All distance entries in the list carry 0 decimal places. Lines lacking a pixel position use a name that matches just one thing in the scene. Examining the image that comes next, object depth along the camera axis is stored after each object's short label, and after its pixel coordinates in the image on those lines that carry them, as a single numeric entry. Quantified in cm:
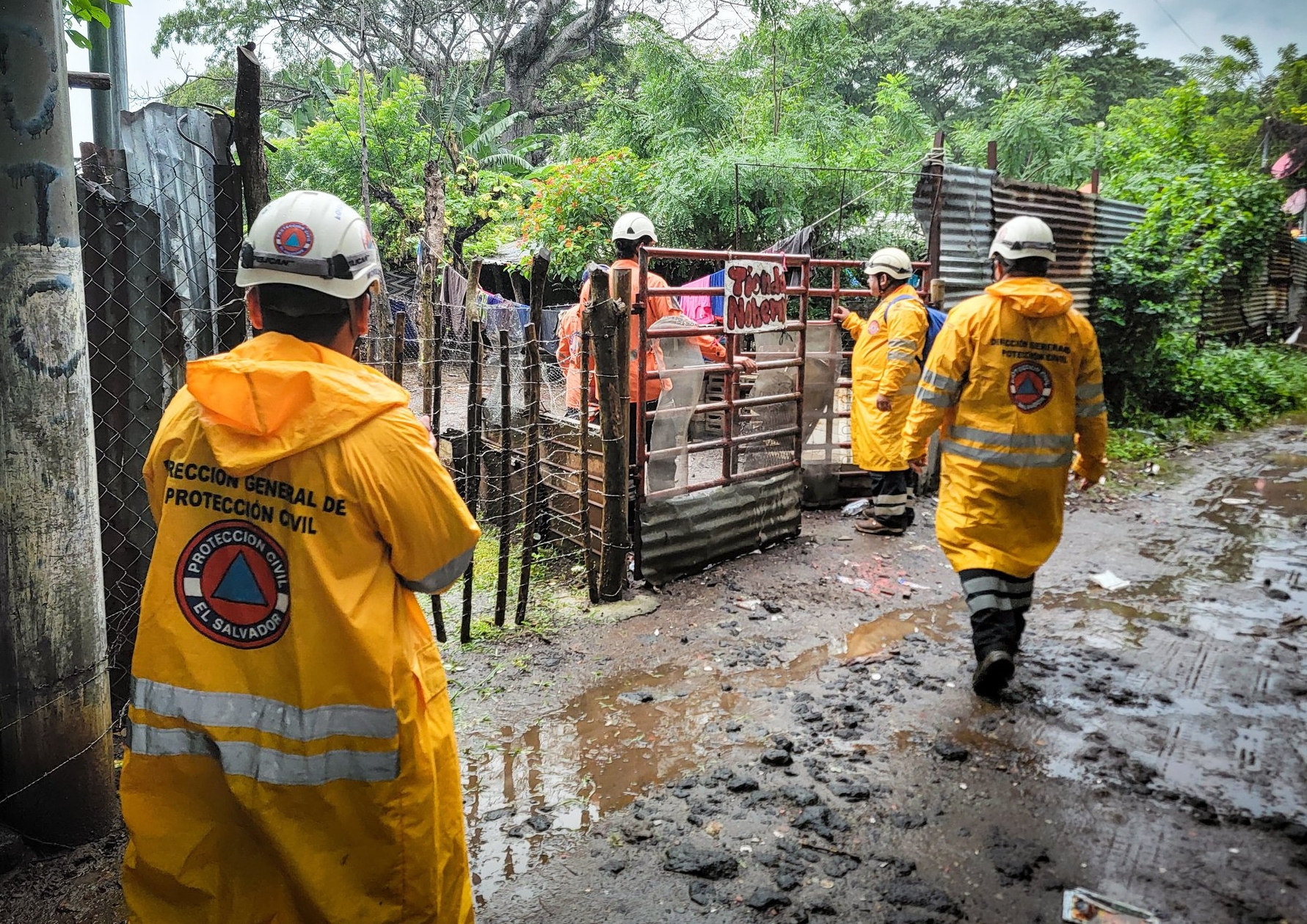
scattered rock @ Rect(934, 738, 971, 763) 358
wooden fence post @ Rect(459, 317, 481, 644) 452
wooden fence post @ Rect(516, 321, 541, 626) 468
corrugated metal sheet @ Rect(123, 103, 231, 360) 317
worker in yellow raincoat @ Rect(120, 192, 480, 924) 164
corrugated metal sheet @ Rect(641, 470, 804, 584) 556
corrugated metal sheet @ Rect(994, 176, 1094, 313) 870
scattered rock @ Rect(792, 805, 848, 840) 308
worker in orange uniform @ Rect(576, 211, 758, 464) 546
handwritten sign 580
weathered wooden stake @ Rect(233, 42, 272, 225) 298
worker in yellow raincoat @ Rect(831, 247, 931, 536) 627
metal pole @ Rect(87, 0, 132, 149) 360
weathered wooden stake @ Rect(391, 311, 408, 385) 407
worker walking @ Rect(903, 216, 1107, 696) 403
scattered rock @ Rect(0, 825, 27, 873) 268
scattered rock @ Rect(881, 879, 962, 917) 268
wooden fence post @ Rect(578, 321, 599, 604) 491
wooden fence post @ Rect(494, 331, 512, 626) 454
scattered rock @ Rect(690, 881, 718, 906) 272
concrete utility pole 247
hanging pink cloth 1005
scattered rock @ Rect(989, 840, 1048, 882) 283
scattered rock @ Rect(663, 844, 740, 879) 286
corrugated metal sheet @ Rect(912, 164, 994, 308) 763
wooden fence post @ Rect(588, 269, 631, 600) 488
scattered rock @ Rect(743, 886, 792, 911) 270
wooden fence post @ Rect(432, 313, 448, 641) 445
